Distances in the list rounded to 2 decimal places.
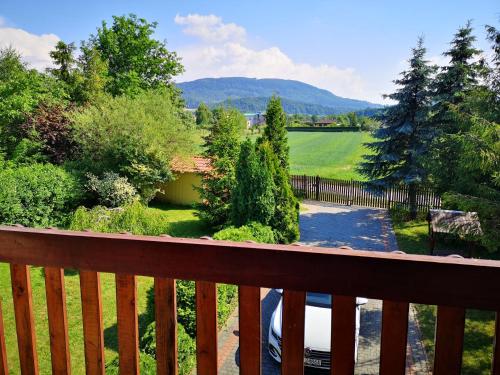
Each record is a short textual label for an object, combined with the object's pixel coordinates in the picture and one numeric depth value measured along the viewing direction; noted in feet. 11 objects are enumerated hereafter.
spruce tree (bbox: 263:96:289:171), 55.36
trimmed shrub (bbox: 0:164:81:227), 39.63
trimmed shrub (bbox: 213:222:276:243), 28.12
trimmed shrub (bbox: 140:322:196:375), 17.70
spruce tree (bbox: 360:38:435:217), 48.29
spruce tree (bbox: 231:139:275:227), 37.52
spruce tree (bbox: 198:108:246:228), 45.29
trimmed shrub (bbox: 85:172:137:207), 49.01
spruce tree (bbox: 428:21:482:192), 44.73
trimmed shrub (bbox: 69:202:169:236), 33.73
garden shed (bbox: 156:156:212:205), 59.47
